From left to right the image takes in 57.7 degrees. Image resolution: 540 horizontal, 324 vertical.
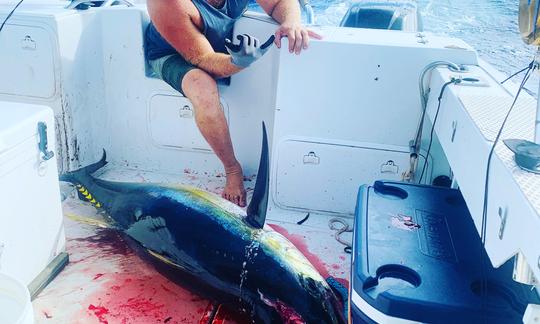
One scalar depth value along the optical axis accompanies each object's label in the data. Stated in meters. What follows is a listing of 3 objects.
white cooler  1.68
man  2.72
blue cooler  1.36
